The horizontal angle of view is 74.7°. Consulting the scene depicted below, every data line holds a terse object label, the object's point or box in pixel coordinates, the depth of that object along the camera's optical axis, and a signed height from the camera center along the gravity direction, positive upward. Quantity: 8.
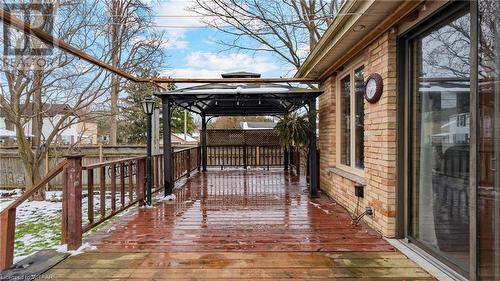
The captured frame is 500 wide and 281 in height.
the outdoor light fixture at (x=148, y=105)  5.39 +0.55
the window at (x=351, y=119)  4.58 +0.28
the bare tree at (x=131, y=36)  10.15 +3.35
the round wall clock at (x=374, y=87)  3.64 +0.57
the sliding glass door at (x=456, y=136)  2.12 +0.00
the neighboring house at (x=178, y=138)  28.75 +0.02
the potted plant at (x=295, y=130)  5.91 +0.14
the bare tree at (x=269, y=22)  12.04 +4.34
